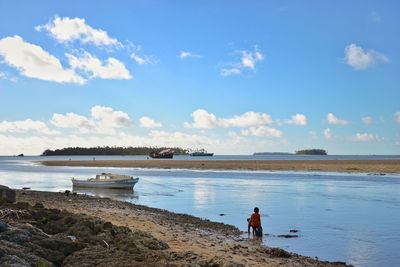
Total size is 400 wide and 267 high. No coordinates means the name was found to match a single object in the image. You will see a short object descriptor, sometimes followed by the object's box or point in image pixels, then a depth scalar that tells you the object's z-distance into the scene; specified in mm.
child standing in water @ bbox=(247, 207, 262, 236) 20000
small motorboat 45653
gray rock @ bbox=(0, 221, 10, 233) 11988
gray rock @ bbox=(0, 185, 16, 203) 21453
